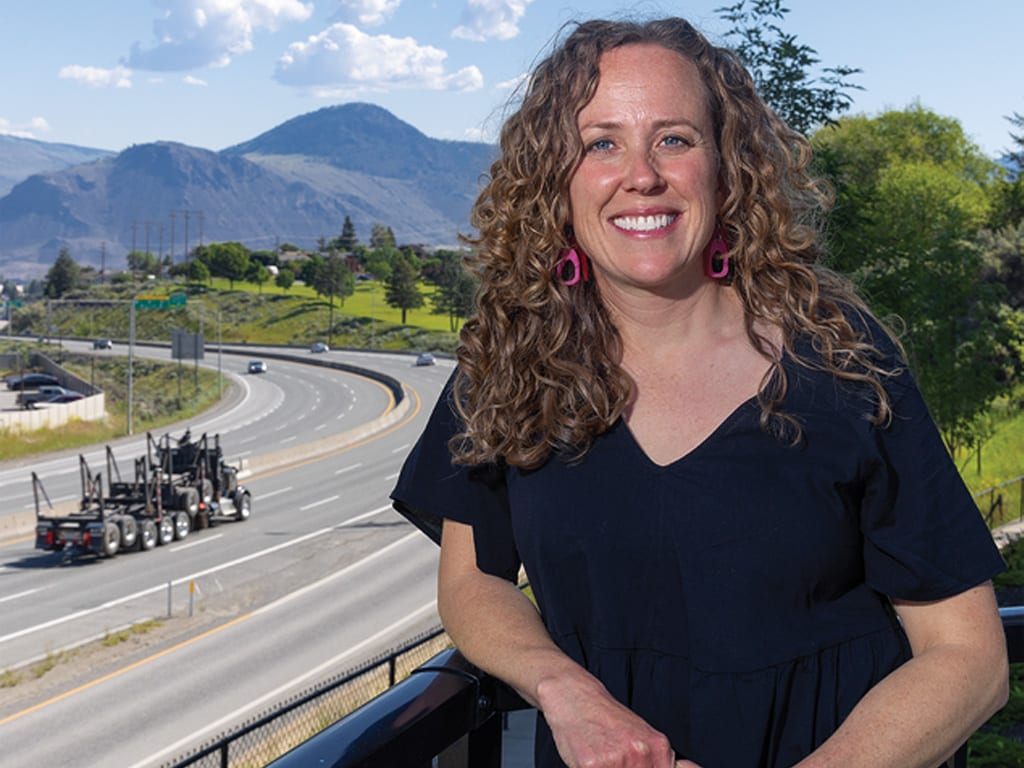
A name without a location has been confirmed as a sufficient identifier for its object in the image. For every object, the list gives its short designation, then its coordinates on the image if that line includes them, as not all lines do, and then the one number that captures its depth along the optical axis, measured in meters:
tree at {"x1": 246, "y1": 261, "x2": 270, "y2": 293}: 159.50
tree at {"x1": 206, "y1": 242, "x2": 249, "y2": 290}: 164.62
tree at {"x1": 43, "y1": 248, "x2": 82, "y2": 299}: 166.12
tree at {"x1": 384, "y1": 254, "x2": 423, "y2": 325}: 127.75
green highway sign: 69.73
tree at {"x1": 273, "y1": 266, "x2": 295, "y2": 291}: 151.86
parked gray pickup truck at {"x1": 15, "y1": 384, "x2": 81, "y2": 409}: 79.81
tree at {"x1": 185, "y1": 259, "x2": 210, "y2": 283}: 160.88
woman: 2.10
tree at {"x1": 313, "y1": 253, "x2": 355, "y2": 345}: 135.50
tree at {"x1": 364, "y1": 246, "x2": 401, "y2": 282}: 171.25
